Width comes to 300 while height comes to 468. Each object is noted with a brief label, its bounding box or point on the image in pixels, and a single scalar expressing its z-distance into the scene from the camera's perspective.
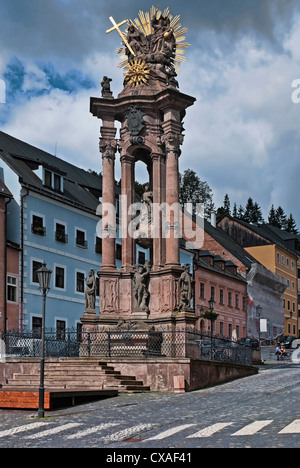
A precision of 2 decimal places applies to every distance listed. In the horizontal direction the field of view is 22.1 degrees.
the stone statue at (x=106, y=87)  27.95
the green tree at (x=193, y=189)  78.69
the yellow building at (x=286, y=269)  81.31
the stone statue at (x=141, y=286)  25.95
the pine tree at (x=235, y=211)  111.68
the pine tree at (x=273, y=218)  113.75
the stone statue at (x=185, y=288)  24.75
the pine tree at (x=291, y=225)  112.31
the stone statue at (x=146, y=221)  26.92
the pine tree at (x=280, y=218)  113.48
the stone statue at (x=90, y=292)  26.16
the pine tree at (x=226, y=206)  107.14
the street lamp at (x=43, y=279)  18.60
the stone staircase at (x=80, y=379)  21.39
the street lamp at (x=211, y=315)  40.63
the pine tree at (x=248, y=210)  112.00
